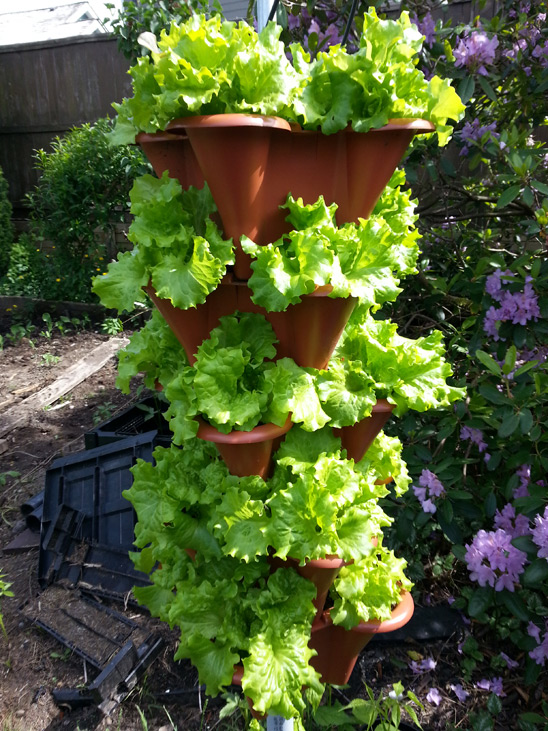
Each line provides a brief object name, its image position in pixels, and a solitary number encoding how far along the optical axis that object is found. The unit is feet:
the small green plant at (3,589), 6.64
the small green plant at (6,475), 9.93
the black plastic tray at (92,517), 7.34
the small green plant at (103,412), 11.64
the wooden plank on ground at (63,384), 11.87
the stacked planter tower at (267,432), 2.93
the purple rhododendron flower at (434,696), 5.67
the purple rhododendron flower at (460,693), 5.72
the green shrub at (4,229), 19.19
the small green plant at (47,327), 15.91
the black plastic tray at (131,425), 9.07
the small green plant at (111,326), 15.41
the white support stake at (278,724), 4.00
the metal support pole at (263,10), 3.76
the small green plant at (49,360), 14.38
